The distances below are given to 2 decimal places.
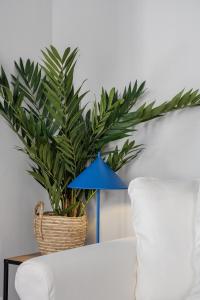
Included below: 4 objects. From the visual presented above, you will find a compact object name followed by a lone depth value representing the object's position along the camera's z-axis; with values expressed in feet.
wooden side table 8.13
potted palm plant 8.15
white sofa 5.33
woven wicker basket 8.14
